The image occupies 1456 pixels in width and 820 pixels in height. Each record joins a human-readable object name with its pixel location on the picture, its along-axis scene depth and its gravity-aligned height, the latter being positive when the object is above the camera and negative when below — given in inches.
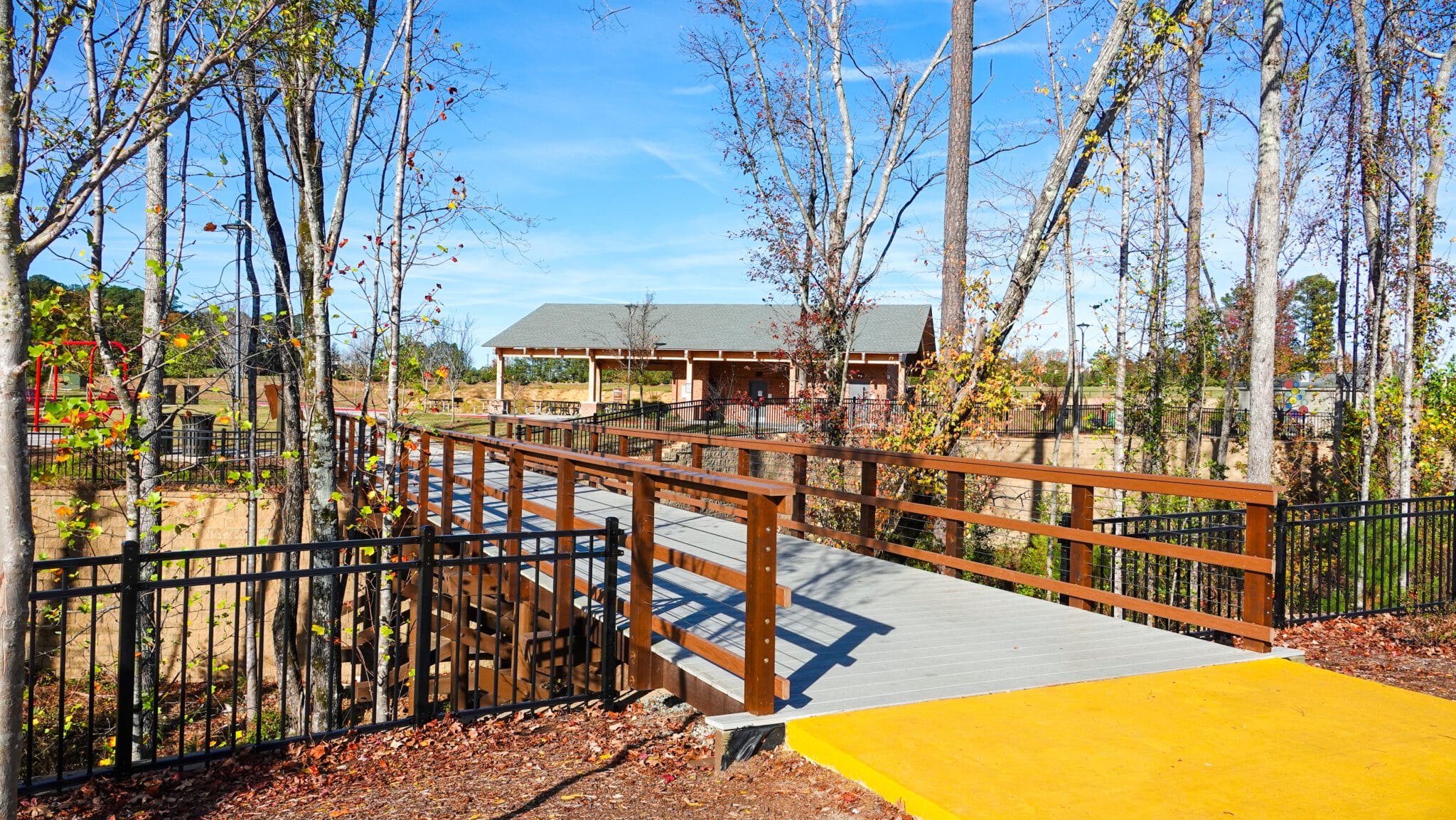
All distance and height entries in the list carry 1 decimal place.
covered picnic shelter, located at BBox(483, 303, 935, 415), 1472.7 +86.5
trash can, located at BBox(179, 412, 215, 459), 781.3 -48.1
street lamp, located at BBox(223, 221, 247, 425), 373.6 +32.2
